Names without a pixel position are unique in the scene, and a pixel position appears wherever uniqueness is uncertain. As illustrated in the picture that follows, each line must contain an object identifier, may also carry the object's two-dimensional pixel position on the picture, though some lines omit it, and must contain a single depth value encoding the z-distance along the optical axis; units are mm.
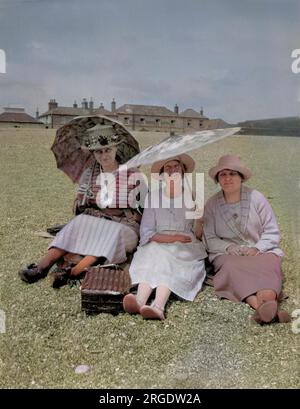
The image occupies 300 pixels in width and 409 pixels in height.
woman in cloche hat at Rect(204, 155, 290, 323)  4184
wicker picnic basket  4039
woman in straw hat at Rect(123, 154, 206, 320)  4246
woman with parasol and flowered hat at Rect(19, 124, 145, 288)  4711
